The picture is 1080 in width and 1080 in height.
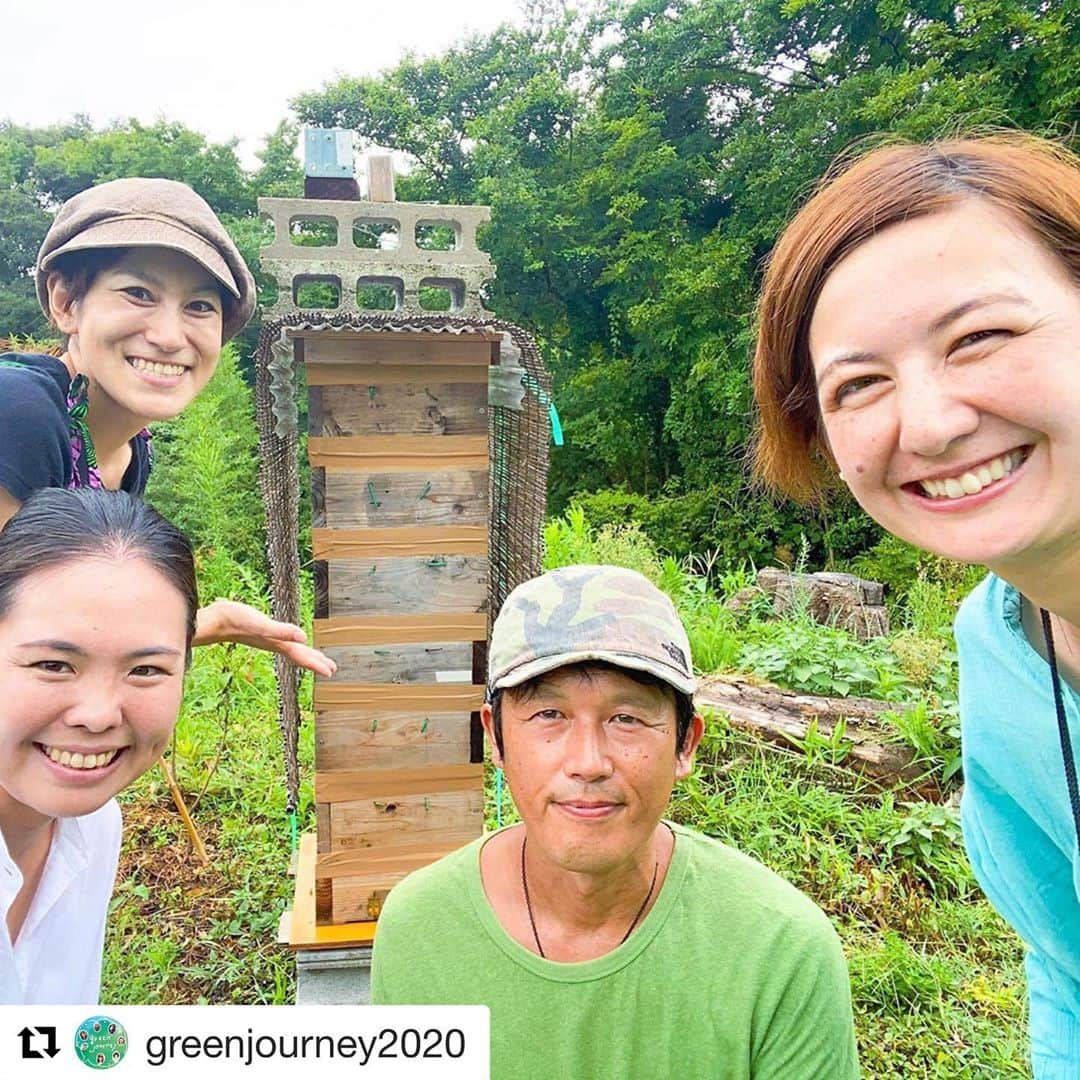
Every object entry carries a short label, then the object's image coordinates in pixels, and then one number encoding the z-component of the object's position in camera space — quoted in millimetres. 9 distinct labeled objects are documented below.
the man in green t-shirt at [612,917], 1267
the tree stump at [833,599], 6113
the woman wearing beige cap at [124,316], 1585
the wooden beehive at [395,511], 2361
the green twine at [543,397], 2320
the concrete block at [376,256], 2480
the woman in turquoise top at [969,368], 1062
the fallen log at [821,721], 3904
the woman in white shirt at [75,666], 1237
